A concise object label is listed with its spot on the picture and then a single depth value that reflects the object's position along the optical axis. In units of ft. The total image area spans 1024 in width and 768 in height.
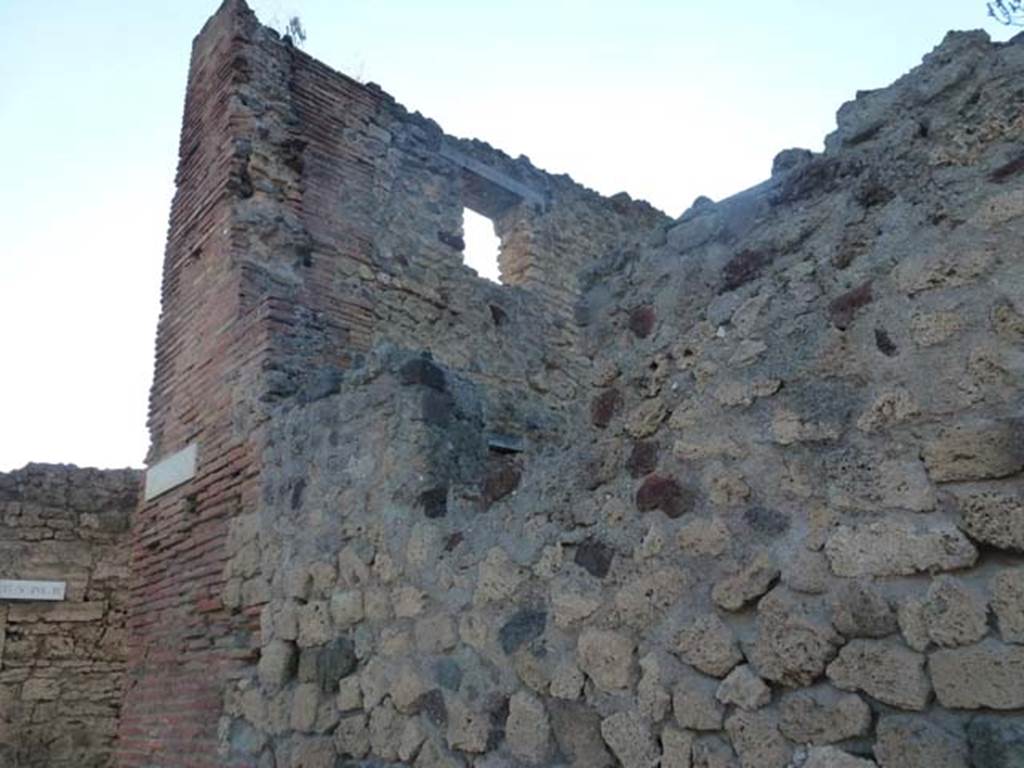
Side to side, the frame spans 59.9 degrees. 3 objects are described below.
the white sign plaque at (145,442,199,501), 17.28
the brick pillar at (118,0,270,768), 15.08
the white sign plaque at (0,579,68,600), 27.27
